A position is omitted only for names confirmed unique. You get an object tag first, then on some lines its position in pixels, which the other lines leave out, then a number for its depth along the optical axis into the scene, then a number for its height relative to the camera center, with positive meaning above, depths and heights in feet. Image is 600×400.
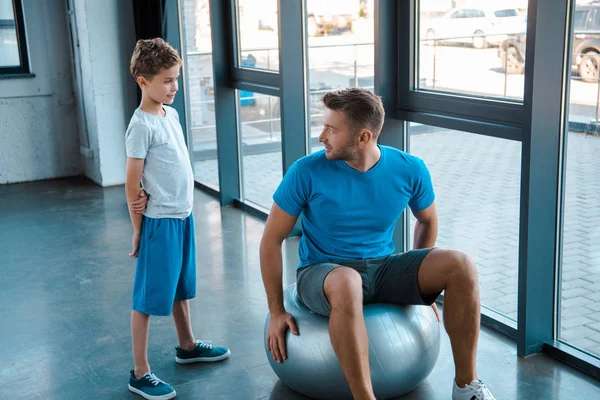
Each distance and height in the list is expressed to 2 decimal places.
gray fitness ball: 7.60 -3.38
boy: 8.21 -1.82
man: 7.55 -2.21
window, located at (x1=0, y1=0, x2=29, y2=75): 20.25 -0.01
